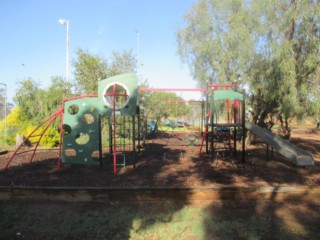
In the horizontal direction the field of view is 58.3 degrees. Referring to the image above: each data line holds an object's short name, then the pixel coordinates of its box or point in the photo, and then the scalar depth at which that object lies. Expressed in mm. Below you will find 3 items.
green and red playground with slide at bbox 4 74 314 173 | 7887
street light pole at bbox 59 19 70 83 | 20600
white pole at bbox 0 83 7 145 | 12009
